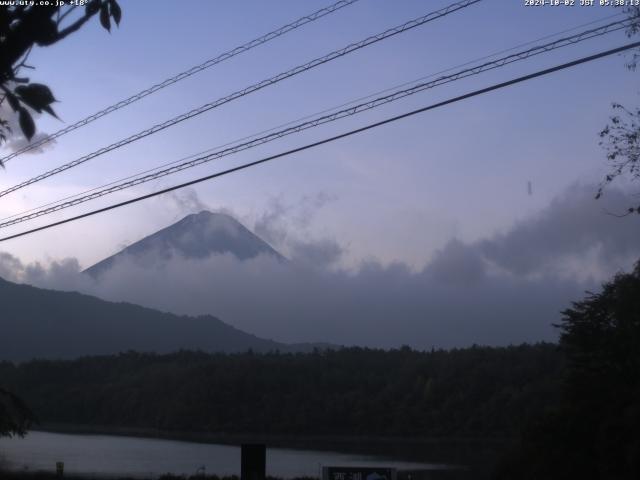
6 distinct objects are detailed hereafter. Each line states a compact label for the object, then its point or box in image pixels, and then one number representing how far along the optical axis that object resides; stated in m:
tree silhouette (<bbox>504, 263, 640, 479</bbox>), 23.31
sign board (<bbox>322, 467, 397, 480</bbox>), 16.23
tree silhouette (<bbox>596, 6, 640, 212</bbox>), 15.42
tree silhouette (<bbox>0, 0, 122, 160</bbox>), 4.70
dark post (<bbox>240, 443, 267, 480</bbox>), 14.67
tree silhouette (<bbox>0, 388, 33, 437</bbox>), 25.03
